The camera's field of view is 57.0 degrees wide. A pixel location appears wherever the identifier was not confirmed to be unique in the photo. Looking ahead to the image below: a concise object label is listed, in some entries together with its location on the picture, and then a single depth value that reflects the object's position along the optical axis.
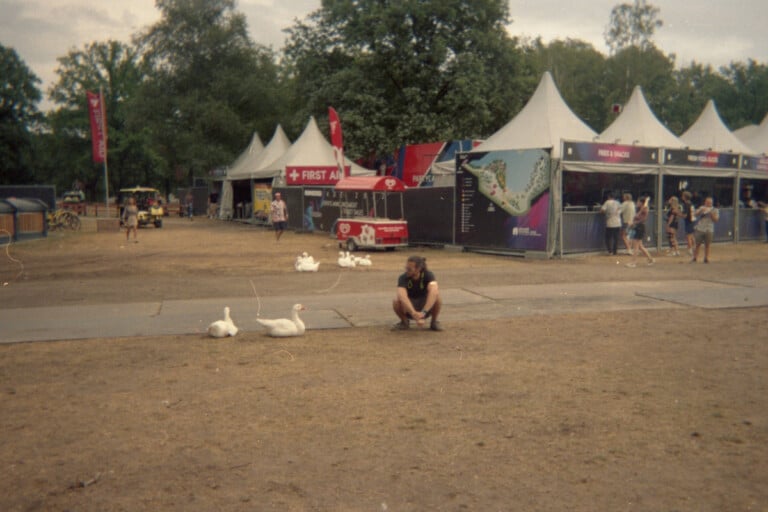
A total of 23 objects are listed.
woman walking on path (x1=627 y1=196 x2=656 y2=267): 18.53
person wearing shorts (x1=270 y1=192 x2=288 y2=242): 27.59
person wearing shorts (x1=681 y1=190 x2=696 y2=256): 21.16
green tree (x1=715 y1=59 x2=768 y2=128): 69.31
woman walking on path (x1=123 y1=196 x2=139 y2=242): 27.50
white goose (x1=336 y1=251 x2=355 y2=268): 18.03
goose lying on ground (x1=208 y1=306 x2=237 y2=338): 9.32
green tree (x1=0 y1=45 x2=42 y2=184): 59.19
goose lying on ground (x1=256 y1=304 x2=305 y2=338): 9.39
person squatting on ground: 9.31
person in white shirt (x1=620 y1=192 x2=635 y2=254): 20.56
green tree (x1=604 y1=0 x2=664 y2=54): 56.75
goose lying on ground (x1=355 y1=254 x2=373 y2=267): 18.31
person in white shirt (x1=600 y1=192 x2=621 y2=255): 20.59
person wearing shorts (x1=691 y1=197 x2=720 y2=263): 17.83
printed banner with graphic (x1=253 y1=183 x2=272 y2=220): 41.66
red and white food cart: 22.78
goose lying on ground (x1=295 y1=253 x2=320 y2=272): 17.20
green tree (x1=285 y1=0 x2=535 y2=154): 36.81
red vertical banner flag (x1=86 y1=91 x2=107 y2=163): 37.78
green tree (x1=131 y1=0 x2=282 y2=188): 51.00
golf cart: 39.75
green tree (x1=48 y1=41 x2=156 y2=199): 74.94
